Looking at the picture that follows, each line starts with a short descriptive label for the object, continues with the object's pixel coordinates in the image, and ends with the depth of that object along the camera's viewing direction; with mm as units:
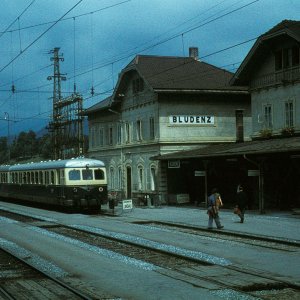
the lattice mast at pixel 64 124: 59125
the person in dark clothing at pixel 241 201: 24058
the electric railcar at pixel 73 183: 32938
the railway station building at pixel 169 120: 41469
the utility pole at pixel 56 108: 63906
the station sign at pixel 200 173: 34050
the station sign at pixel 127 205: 33875
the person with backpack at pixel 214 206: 22266
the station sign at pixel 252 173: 29688
